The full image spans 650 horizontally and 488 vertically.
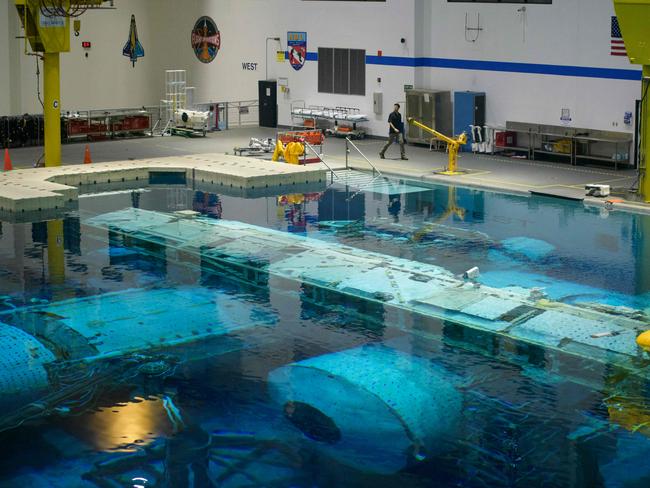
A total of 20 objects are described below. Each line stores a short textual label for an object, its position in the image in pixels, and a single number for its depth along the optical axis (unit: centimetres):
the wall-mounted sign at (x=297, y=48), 3503
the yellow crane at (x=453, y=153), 2648
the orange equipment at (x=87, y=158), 2778
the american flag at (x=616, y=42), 2612
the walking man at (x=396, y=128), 2867
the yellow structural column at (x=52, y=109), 2611
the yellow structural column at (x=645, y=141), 2153
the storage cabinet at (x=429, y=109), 3086
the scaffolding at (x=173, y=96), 3534
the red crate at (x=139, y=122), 3397
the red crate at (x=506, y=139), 2956
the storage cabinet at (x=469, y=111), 2986
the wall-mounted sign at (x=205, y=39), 3806
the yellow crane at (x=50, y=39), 2534
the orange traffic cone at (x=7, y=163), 2636
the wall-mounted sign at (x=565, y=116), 2767
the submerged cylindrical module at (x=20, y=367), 1203
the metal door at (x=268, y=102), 3616
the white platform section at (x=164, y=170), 2378
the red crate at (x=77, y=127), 3259
